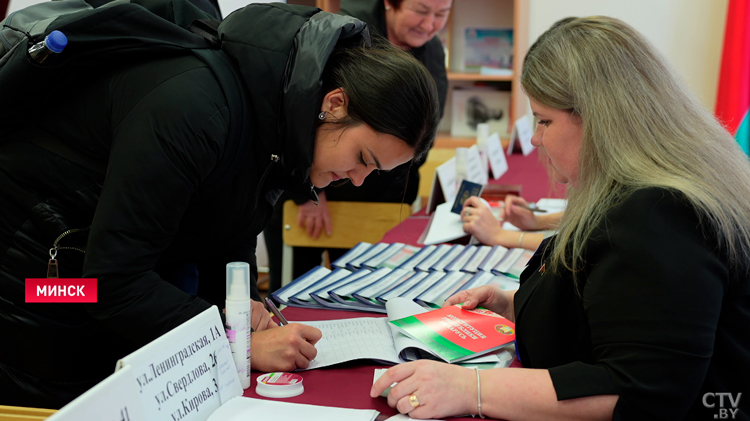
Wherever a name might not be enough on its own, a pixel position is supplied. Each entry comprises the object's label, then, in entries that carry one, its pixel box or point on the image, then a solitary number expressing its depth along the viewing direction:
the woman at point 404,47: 2.77
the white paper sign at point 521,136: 4.45
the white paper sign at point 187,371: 0.87
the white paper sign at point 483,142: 3.45
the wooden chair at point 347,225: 3.00
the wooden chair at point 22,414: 0.99
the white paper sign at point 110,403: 0.70
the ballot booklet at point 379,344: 1.26
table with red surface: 1.12
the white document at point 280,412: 1.02
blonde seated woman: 0.97
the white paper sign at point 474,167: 2.96
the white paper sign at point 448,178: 2.81
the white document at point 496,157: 3.59
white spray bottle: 1.07
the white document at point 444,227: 2.29
